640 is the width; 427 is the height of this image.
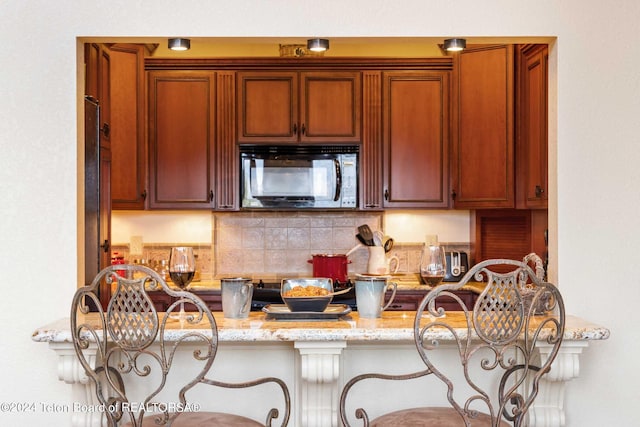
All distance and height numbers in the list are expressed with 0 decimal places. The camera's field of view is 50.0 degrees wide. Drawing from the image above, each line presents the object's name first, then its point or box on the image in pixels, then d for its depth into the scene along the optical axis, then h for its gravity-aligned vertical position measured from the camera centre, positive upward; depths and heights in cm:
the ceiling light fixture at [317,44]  238 +57
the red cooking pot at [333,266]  427 -37
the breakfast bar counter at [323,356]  200 -48
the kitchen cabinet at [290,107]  430 +63
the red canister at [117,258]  416 -32
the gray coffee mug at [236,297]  221 -29
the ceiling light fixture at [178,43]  237 +57
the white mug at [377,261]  429 -34
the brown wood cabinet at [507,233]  361 -15
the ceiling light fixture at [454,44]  239 +57
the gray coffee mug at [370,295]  222 -28
